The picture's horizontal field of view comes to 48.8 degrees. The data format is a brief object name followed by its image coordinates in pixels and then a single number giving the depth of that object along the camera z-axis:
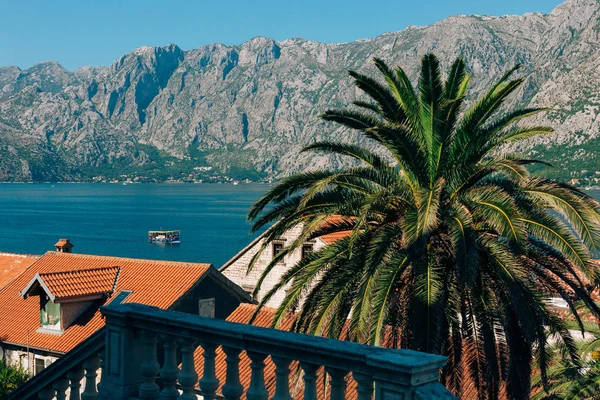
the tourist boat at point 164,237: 133.75
